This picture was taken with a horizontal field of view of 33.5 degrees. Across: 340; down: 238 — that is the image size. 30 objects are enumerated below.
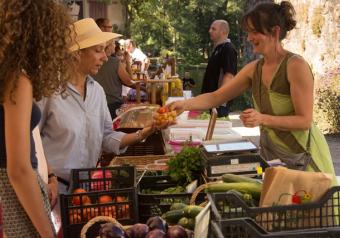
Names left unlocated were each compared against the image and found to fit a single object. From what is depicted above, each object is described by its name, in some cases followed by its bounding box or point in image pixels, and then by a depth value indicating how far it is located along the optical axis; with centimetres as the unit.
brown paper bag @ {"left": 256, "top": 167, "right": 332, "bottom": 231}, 199
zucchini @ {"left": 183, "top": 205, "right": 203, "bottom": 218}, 265
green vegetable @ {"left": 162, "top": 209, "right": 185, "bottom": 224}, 269
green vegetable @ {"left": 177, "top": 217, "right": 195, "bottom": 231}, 262
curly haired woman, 240
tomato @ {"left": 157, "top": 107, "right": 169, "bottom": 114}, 432
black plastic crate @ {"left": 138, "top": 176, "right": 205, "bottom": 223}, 298
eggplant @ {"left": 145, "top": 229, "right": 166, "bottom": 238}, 239
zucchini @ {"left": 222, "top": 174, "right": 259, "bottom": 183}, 275
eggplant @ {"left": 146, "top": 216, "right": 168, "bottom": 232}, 248
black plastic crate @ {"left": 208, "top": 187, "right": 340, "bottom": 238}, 196
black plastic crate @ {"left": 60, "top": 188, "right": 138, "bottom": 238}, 282
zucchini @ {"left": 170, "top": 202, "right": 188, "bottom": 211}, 275
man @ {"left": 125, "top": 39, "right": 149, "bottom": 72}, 1225
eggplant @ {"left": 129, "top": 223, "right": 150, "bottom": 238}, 246
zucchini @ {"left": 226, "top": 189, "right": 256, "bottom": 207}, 237
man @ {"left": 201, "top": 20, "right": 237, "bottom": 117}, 855
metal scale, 318
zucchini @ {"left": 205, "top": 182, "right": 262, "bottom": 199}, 254
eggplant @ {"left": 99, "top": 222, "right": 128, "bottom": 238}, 239
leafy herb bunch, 346
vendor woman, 357
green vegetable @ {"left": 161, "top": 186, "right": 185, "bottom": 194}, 329
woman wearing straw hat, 354
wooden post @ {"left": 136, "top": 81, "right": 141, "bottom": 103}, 825
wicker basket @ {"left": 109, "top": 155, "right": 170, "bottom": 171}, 435
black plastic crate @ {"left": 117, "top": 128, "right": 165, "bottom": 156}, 597
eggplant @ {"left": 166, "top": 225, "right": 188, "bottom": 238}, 241
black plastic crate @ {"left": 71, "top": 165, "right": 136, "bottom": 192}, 335
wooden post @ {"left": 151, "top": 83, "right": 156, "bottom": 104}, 809
